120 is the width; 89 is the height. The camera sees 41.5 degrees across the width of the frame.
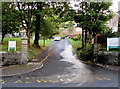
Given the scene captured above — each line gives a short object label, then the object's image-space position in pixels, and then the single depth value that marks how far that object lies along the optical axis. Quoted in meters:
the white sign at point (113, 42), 15.01
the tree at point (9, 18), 18.28
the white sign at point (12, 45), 15.71
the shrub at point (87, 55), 15.88
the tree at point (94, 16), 15.17
